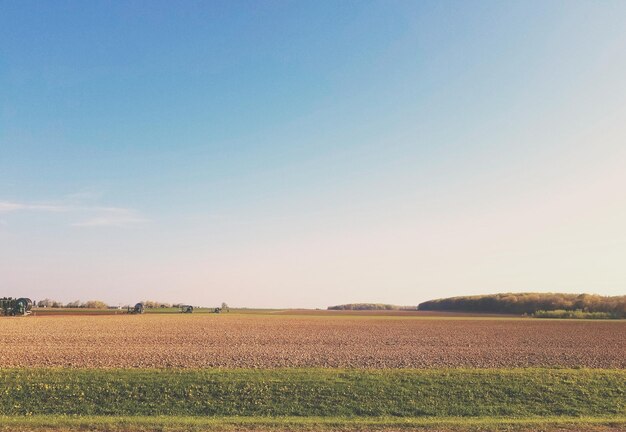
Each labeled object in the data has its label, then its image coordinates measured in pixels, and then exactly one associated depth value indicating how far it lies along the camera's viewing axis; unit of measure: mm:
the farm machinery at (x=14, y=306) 91125
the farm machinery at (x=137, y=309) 117312
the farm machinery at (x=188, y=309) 125962
